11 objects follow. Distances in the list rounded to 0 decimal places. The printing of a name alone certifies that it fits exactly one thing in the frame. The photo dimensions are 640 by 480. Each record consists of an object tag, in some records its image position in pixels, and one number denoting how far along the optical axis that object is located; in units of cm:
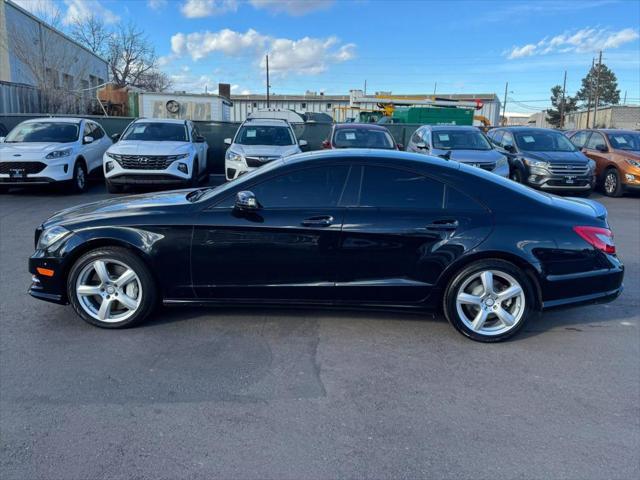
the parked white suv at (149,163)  1066
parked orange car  1257
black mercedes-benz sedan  411
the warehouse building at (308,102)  4528
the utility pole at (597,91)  5644
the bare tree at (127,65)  5175
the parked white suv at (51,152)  1057
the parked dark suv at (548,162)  1181
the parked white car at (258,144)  1099
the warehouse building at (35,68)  2350
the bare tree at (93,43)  4557
